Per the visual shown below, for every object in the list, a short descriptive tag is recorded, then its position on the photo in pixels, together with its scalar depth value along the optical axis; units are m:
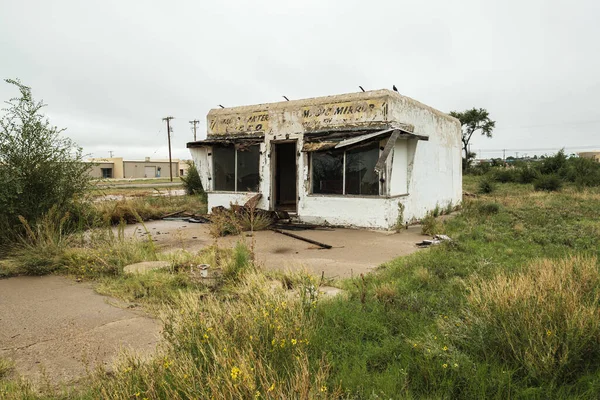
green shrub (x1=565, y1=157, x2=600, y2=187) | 24.09
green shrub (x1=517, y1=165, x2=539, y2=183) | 27.98
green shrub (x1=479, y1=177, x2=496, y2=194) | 22.39
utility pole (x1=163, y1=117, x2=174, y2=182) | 60.22
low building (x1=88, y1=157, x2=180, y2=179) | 74.38
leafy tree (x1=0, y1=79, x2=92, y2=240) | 7.82
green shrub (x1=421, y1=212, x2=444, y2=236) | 10.20
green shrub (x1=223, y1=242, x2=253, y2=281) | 5.75
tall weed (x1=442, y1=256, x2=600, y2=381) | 2.86
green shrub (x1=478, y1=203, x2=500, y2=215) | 13.44
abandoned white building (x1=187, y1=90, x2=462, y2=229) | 10.95
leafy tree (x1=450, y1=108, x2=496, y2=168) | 47.81
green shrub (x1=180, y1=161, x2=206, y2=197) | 22.55
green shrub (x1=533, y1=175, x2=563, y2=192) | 22.64
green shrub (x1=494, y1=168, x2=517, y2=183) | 29.75
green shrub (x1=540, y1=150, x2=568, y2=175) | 28.88
